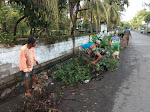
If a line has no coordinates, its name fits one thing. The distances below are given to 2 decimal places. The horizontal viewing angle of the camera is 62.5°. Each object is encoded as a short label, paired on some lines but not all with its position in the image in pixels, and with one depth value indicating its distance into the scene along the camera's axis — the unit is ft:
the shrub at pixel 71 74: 13.12
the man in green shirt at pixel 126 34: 34.28
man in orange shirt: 9.88
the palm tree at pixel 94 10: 26.12
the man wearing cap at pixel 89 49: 14.20
